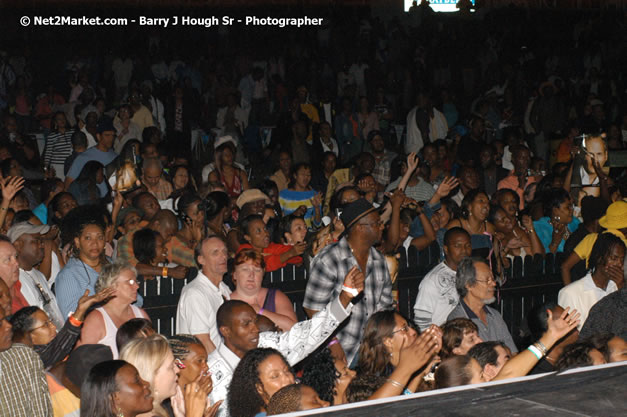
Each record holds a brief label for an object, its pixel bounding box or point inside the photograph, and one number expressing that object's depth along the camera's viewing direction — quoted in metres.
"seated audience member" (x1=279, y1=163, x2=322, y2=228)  10.48
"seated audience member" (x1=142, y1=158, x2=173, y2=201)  10.49
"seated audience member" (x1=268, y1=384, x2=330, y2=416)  4.21
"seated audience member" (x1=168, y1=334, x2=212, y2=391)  5.20
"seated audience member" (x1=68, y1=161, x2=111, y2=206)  9.75
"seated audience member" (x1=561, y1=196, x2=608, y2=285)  8.83
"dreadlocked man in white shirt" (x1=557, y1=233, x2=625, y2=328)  7.23
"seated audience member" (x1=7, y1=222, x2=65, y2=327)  6.47
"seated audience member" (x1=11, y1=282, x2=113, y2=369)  5.30
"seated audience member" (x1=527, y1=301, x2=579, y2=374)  6.38
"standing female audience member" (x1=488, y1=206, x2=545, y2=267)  9.08
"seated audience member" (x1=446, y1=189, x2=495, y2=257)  8.69
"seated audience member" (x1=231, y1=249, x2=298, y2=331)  6.56
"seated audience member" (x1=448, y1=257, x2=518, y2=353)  6.61
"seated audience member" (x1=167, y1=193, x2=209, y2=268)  8.16
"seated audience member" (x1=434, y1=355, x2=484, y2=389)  4.94
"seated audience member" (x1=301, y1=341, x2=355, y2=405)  5.42
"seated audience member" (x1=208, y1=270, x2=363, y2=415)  5.50
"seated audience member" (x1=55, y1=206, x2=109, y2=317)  6.51
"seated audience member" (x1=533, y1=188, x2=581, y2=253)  9.33
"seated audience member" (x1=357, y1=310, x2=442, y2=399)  5.46
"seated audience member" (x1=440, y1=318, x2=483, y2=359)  5.76
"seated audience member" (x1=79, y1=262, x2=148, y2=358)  5.75
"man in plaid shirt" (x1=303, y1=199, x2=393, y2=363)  6.45
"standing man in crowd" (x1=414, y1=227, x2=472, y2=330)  7.15
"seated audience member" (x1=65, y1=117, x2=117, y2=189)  11.02
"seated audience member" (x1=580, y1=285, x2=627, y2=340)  6.37
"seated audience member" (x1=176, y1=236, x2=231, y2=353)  6.44
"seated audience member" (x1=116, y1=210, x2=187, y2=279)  7.60
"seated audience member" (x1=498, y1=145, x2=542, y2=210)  11.88
